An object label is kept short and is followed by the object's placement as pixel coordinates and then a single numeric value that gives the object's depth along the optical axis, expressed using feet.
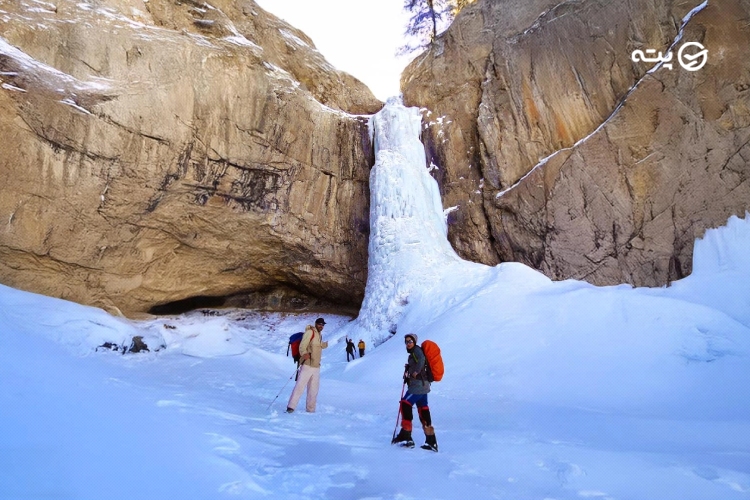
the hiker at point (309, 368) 18.62
